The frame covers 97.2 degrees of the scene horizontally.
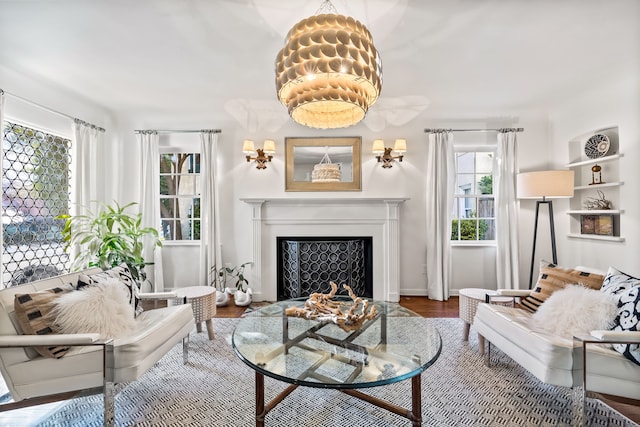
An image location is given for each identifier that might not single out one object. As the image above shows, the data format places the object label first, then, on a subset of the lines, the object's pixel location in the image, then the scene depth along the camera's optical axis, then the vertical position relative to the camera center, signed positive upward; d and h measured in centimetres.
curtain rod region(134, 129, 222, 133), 386 +118
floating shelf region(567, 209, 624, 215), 296 -1
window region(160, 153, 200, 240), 408 +30
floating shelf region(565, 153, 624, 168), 294 +56
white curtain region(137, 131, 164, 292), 386 +34
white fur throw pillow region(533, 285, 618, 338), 159 -60
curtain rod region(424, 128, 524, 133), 375 +112
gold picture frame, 389 +76
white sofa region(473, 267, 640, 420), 139 -79
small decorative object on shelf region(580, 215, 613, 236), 312 -16
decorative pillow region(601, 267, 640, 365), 141 -52
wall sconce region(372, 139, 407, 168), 367 +82
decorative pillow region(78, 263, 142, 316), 184 -42
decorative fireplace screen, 371 -67
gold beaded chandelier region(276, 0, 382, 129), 136 +73
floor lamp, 306 +31
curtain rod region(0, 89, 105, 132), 279 +120
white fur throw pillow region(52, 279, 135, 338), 155 -55
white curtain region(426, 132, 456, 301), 379 +13
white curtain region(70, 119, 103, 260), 346 +61
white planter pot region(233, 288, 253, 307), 353 -104
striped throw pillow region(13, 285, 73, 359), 144 -52
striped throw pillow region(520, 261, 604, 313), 192 -49
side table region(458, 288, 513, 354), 242 -79
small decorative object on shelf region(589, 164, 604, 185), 319 +42
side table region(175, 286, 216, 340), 241 -76
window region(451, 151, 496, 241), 404 +18
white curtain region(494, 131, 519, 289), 374 -4
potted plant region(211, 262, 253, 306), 355 -93
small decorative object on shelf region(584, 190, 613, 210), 313 +9
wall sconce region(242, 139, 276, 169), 368 +84
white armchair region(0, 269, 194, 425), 139 -75
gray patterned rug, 157 -114
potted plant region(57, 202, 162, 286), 320 -29
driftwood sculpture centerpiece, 183 -68
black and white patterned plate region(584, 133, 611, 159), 310 +74
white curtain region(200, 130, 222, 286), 383 +16
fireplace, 372 -16
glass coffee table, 130 -74
